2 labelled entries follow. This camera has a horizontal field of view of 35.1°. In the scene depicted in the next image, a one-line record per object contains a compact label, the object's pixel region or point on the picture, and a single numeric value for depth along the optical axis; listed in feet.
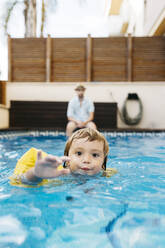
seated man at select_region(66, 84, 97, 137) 23.37
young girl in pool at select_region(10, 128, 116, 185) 6.36
